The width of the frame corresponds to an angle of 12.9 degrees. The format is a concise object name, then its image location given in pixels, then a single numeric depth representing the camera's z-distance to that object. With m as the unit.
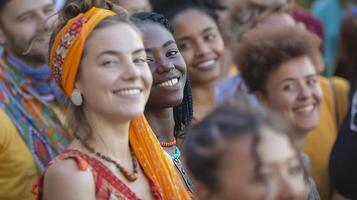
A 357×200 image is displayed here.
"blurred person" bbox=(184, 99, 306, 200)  4.65
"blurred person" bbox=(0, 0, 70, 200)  8.17
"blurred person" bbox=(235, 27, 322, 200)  8.23
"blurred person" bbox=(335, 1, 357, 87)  11.49
